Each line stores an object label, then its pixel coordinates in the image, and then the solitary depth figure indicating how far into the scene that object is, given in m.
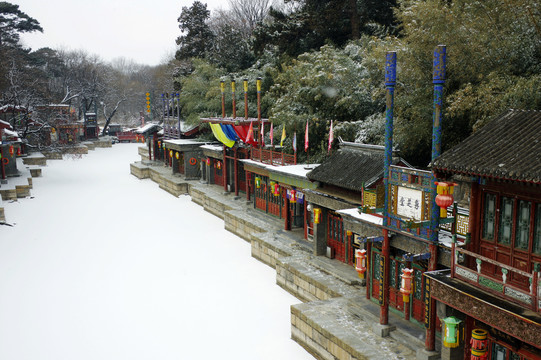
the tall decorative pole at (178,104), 32.81
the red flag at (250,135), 21.39
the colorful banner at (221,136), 23.25
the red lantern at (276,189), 18.84
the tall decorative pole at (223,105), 25.45
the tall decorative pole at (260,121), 21.53
